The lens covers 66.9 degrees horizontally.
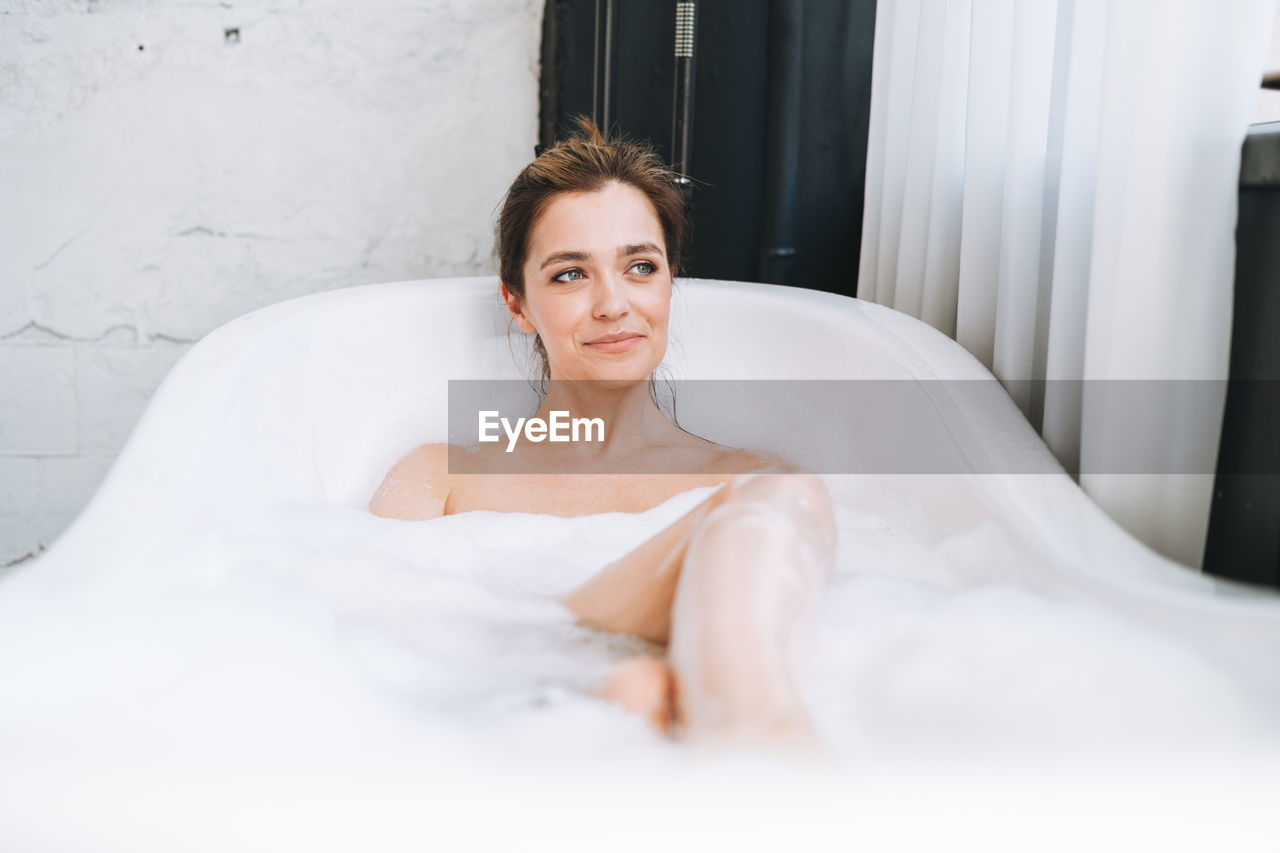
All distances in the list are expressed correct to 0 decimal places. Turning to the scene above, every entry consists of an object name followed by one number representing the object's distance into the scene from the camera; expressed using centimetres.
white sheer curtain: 90
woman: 129
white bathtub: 68
